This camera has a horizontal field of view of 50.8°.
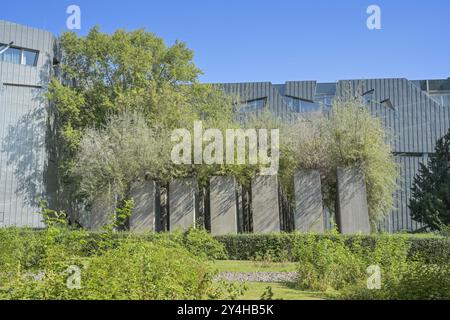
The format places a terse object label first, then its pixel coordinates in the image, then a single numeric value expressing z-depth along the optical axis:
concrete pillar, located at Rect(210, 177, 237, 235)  21.05
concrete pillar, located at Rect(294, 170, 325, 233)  20.75
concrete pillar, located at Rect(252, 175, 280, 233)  20.80
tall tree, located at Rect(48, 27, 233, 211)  30.56
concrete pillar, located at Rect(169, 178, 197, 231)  21.53
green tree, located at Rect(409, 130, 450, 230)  29.08
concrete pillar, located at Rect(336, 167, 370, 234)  20.59
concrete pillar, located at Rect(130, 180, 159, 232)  21.98
